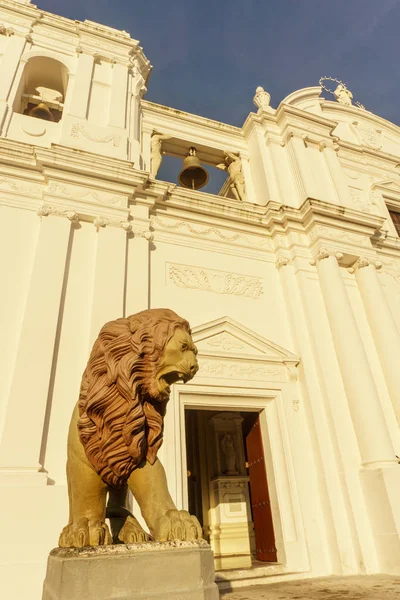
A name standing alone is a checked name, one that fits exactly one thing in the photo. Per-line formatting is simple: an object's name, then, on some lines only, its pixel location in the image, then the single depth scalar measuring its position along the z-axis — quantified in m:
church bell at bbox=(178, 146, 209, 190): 9.35
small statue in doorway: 9.09
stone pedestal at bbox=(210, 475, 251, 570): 8.20
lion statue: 2.28
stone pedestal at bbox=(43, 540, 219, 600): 1.87
